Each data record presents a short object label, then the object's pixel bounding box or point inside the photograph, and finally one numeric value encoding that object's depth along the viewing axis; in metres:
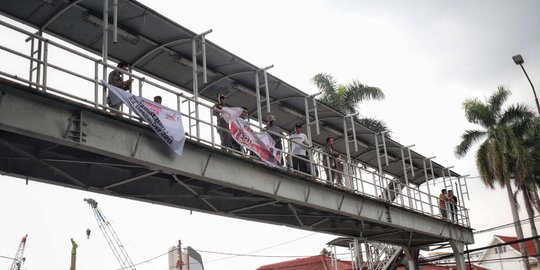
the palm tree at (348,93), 38.88
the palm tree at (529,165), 40.75
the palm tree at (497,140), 40.84
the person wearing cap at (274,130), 17.59
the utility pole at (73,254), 52.81
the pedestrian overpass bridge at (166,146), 11.51
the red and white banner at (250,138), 15.61
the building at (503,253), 76.69
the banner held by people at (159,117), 12.63
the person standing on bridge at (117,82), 13.54
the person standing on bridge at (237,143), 16.10
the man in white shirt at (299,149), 18.55
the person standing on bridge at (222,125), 15.98
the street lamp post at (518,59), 23.94
